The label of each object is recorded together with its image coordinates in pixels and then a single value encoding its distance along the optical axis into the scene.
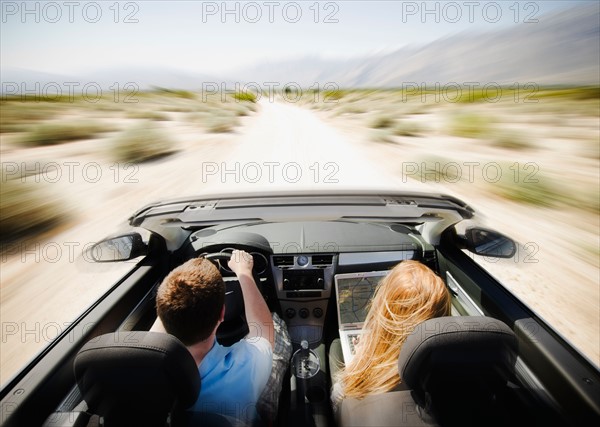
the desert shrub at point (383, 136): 17.00
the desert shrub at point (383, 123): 21.48
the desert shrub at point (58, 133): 11.47
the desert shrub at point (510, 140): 13.02
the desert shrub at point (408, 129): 19.00
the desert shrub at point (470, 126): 15.65
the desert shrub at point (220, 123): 20.70
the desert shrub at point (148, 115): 20.51
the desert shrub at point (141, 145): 12.45
